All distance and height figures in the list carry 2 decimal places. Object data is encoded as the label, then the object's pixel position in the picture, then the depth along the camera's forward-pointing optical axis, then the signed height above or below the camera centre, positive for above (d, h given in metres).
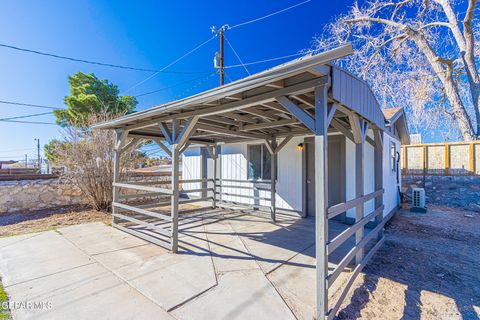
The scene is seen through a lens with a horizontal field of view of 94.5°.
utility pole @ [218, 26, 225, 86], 10.05 +4.53
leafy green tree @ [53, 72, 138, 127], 12.84 +3.94
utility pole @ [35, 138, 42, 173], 8.55 -0.07
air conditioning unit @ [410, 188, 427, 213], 7.00 -1.40
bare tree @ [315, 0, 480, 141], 10.28 +4.93
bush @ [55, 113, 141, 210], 6.63 +0.00
